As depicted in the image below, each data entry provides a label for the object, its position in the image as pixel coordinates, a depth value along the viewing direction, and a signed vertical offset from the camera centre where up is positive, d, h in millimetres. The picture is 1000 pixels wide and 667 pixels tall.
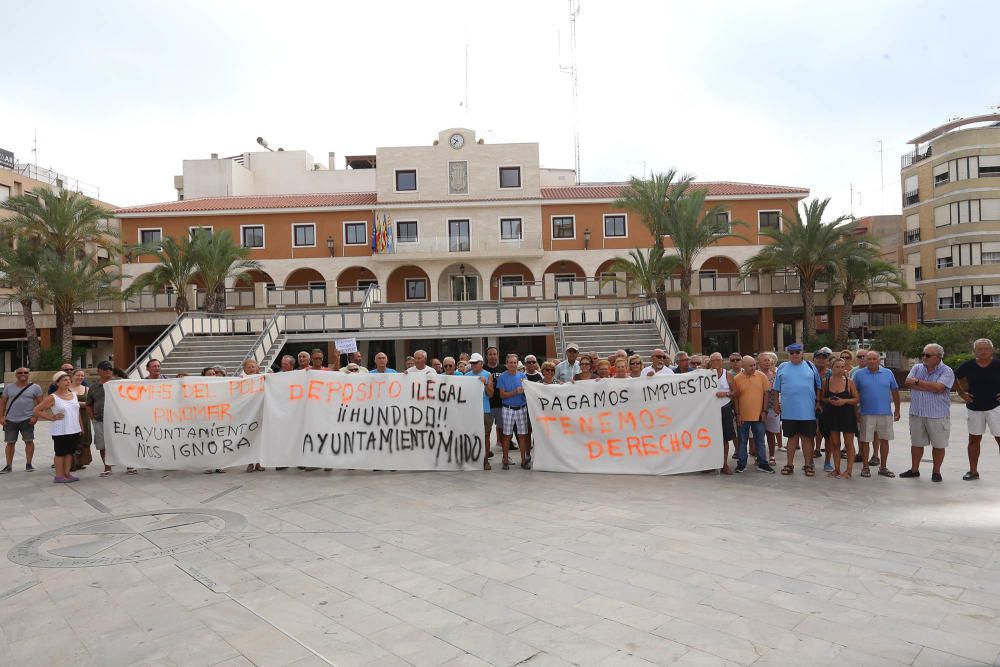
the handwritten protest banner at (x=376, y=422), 9891 -1316
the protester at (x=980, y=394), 8617 -1008
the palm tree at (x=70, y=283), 28906 +2624
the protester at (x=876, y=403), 9078 -1142
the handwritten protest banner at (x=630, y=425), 9477 -1424
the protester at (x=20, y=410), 10328 -1012
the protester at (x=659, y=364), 10219 -596
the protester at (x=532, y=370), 10363 -634
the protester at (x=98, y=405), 10320 -970
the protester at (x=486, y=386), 10086 -834
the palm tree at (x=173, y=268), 30516 +3308
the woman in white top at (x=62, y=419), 9500 -1093
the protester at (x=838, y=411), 9016 -1241
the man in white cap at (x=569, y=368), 10773 -647
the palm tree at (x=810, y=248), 29266 +3282
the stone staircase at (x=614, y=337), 25234 -386
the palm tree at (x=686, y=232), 29266 +4122
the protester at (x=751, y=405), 9305 -1137
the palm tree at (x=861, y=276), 29281 +1989
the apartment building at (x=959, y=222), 43594 +6382
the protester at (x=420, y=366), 10086 -517
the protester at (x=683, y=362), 10617 -592
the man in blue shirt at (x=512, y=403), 10008 -1095
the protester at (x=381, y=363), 10469 -458
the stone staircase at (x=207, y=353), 24641 -547
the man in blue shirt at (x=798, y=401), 9148 -1087
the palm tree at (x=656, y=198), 29891 +5800
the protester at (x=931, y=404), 8633 -1129
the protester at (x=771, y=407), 9844 -1255
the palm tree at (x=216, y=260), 30922 +3653
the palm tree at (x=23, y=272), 29016 +3170
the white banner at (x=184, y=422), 10164 -1274
